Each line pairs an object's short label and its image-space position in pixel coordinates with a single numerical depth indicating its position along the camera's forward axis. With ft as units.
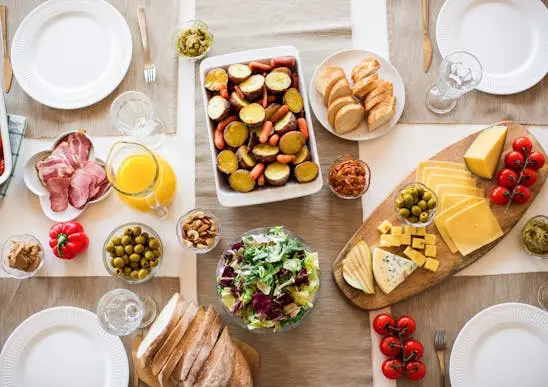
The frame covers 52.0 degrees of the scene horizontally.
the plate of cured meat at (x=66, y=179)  7.20
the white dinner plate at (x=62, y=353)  6.99
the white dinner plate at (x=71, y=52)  7.54
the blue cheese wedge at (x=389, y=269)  7.06
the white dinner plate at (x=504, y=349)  6.99
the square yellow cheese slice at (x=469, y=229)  7.18
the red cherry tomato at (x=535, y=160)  7.27
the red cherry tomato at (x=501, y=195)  7.20
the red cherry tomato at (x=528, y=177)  7.23
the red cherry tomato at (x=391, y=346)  6.92
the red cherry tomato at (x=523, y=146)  7.27
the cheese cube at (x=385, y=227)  7.19
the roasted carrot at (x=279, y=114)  6.86
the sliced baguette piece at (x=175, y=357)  6.39
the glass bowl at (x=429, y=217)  7.00
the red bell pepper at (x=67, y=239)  7.02
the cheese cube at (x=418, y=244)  7.16
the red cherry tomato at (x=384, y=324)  6.98
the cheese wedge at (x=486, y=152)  7.23
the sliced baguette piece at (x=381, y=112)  7.17
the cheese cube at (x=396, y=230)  7.17
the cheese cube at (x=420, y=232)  7.22
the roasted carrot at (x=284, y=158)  6.73
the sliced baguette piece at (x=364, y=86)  7.21
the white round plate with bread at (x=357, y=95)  7.21
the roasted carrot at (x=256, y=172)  6.74
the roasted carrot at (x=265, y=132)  6.80
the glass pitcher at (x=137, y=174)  6.76
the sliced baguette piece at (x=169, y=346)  6.40
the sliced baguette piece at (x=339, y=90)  7.21
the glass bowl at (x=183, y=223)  6.96
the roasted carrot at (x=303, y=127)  6.88
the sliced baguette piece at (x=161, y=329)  6.34
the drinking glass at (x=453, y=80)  7.29
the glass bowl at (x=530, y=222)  7.20
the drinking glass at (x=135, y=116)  7.40
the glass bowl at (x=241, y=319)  6.69
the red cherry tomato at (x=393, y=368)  6.88
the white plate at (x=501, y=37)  7.59
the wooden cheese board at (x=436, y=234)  7.11
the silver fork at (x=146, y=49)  7.61
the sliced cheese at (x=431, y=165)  7.40
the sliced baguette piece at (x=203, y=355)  6.29
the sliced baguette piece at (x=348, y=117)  7.09
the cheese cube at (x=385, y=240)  7.14
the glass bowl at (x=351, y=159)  7.07
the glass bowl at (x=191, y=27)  7.59
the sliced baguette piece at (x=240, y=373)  6.49
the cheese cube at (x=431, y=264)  7.11
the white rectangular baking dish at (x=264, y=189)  6.79
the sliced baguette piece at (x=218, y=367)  6.25
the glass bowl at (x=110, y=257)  6.95
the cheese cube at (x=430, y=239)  7.19
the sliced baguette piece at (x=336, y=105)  7.18
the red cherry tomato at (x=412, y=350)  6.93
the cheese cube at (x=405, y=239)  7.16
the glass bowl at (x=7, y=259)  7.03
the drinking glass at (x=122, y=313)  6.70
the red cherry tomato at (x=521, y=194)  7.16
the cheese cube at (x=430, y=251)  7.16
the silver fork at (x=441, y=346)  7.03
